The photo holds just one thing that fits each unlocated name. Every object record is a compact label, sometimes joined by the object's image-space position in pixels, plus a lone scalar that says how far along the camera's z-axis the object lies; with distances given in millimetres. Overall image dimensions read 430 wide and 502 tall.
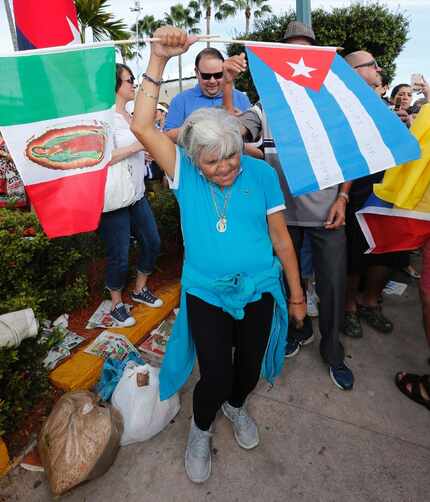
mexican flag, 1574
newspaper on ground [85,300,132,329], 3141
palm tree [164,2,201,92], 42094
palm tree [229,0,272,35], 38250
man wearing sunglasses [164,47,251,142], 3008
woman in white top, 2676
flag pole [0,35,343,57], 1498
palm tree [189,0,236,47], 40781
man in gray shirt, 2287
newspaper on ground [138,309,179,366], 2939
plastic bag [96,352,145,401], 2365
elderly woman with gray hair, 1610
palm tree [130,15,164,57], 44469
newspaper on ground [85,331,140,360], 2781
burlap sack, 1870
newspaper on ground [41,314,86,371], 2670
